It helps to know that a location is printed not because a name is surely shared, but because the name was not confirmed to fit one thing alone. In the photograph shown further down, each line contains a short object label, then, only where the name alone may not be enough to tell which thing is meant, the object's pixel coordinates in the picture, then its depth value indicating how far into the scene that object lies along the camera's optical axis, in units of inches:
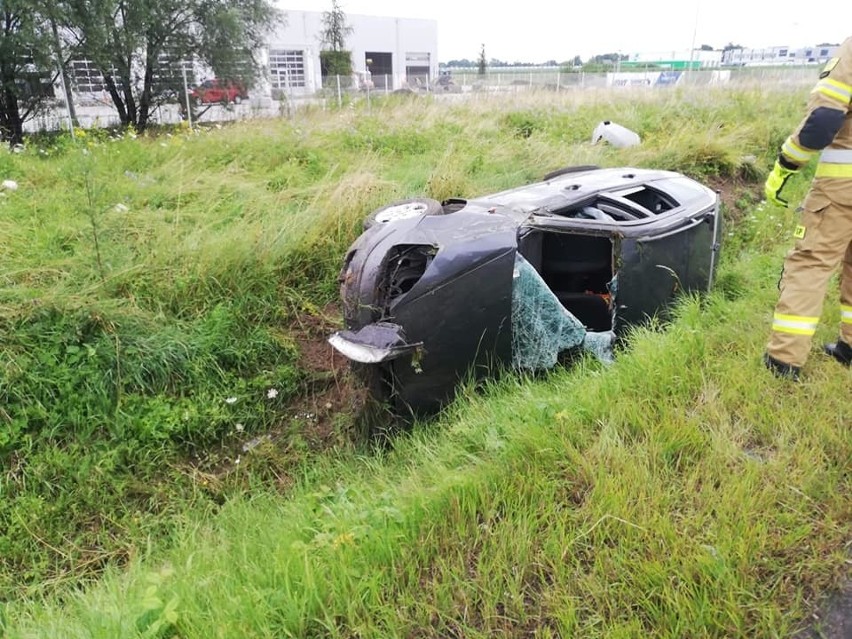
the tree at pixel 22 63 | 423.8
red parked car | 557.0
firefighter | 107.6
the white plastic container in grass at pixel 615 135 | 365.7
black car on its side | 120.6
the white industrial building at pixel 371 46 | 1230.9
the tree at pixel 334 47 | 1090.1
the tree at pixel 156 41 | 469.4
